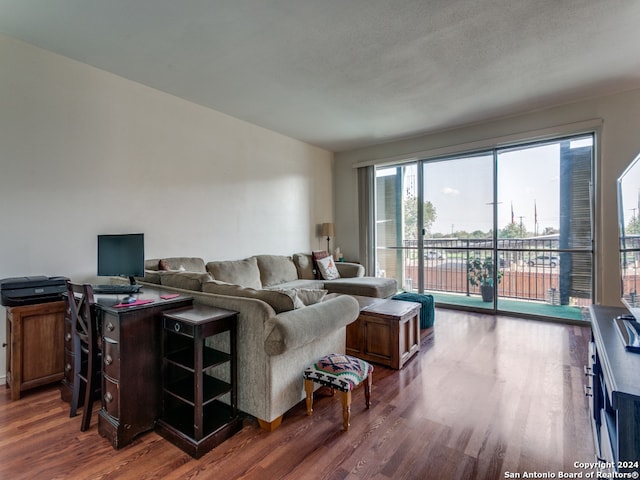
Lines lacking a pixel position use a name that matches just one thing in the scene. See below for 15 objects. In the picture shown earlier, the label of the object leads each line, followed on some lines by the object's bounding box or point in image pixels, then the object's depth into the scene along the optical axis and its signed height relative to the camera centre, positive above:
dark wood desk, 1.75 -0.73
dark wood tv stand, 0.90 -0.51
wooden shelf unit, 1.73 -0.89
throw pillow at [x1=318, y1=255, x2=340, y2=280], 4.99 -0.45
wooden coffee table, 2.81 -0.88
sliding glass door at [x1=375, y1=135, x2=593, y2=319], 4.09 +0.19
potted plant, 4.67 -0.53
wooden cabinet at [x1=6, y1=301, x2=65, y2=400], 2.29 -0.79
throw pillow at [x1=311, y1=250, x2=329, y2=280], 5.04 -0.27
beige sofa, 1.84 -0.56
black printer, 2.26 -0.36
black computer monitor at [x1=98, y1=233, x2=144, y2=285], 2.53 -0.12
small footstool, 1.92 -0.86
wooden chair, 1.87 -0.67
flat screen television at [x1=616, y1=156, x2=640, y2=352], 1.58 -0.06
